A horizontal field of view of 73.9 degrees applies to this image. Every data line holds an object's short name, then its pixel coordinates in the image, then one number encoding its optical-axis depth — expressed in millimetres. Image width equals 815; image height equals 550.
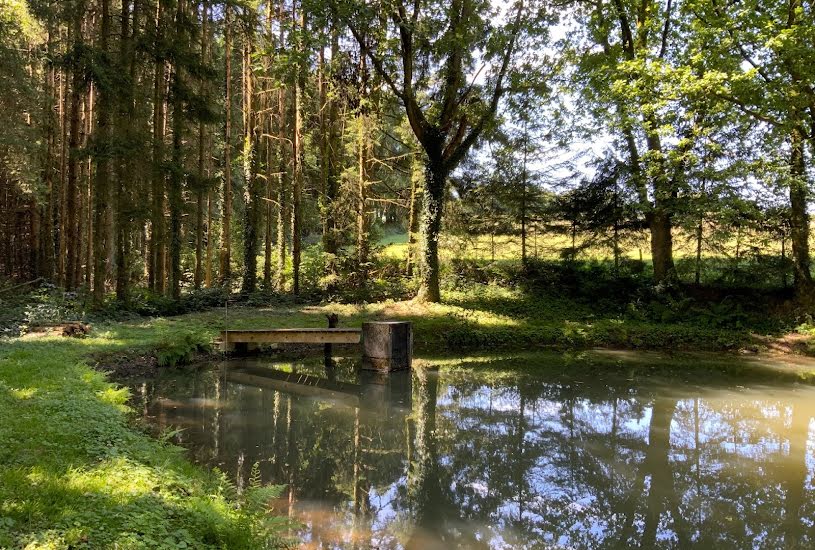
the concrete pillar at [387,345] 11531
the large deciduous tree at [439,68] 15492
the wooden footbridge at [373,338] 11562
